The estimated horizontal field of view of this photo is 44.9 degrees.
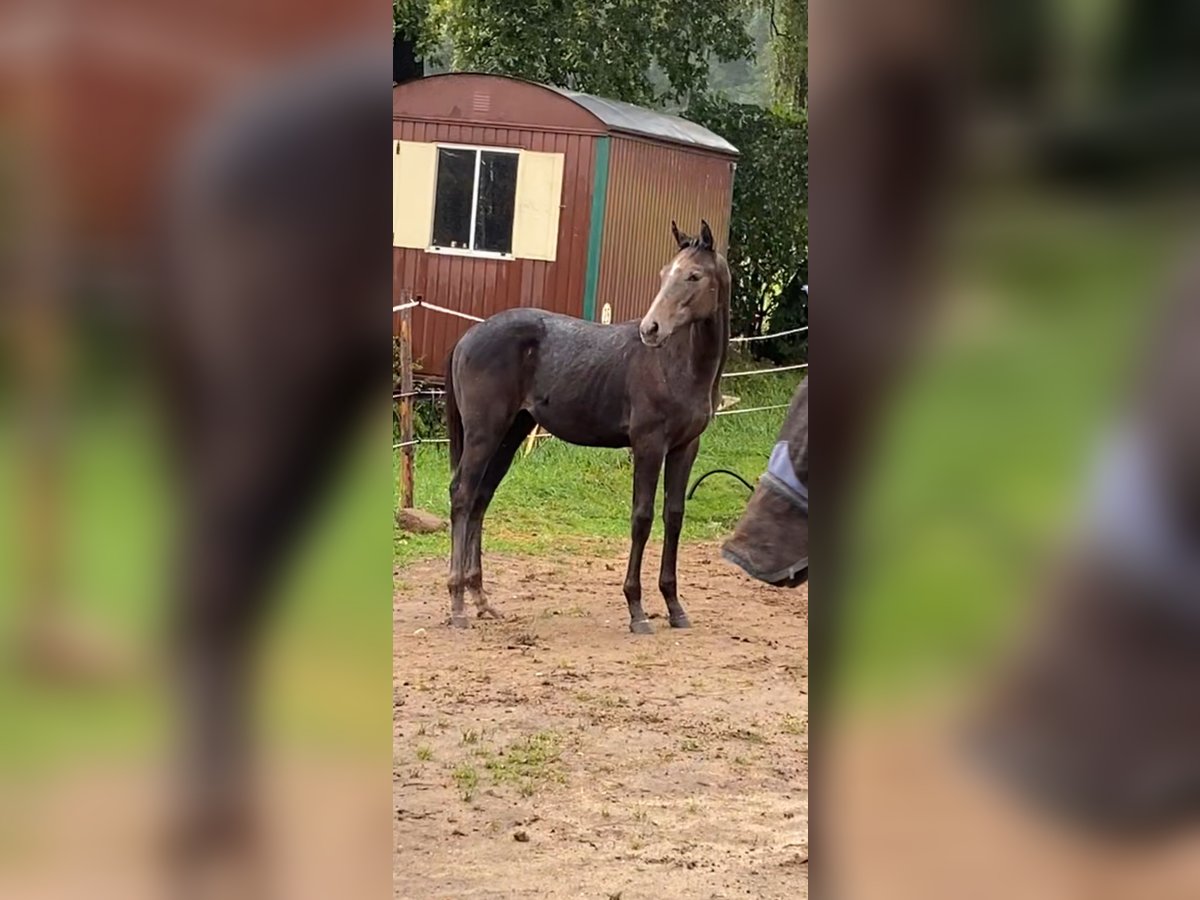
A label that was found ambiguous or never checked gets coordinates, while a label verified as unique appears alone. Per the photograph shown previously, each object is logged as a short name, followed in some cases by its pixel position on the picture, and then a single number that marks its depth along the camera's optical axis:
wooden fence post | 8.75
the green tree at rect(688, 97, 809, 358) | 16.45
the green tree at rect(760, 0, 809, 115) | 17.55
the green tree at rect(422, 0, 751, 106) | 16.00
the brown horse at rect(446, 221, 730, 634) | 6.56
